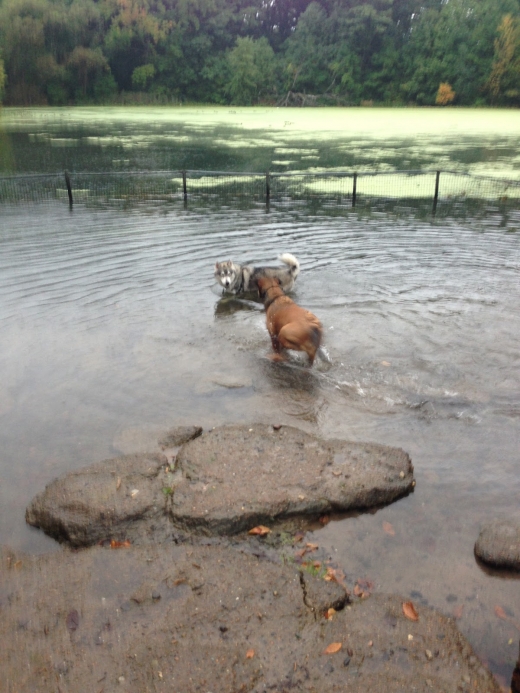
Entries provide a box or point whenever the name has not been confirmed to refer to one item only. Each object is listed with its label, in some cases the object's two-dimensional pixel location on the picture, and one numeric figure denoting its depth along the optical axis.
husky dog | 8.28
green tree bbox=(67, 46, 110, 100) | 69.56
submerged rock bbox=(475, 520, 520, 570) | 3.47
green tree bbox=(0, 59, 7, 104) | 49.12
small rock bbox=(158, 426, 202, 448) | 4.71
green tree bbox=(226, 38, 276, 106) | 76.88
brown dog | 5.80
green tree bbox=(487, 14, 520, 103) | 64.56
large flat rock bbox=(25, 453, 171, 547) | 3.77
